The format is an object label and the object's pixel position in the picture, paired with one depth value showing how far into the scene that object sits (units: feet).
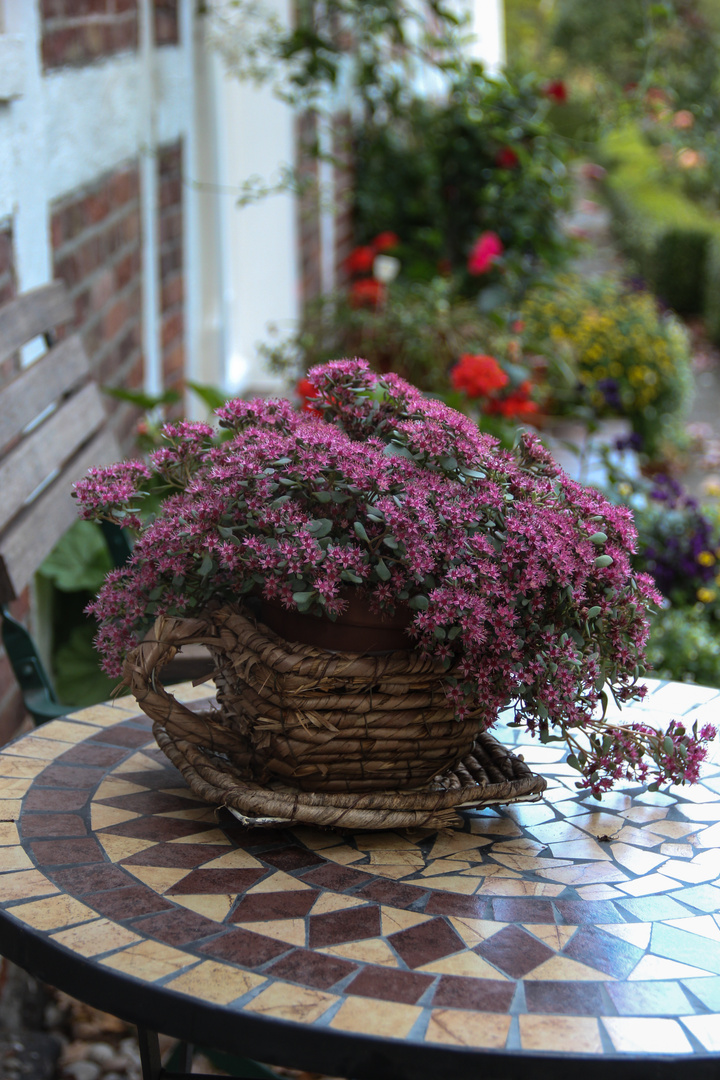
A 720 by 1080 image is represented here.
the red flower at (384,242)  18.85
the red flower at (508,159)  18.19
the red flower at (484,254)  15.61
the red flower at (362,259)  18.86
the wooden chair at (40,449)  5.48
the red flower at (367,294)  16.37
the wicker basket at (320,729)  3.26
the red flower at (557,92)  17.65
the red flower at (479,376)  10.55
